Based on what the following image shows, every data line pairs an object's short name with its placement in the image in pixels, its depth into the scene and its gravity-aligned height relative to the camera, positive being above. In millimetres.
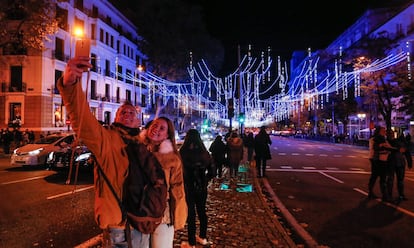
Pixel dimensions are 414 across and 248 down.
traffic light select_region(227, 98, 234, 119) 20781 +1183
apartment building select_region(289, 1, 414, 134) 35844 +12445
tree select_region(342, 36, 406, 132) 29984 +5125
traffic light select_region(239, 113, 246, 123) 23839 +768
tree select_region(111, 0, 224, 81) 42125 +12047
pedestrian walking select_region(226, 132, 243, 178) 12164 -850
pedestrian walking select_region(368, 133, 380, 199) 8969 -1069
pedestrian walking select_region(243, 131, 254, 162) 16834 -788
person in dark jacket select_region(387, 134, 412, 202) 8891 -1002
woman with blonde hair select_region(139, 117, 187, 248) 2914 -411
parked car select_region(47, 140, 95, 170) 12727 -1194
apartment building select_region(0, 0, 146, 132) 34031 +5964
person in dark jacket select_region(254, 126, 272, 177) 12328 -607
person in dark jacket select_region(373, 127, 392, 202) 8750 -742
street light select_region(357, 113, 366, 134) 53162 +1111
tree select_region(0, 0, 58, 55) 18969 +6081
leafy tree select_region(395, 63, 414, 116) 26836 +3347
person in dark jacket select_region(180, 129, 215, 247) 5070 -765
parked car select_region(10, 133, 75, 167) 14680 -1057
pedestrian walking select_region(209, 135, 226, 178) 11200 -728
